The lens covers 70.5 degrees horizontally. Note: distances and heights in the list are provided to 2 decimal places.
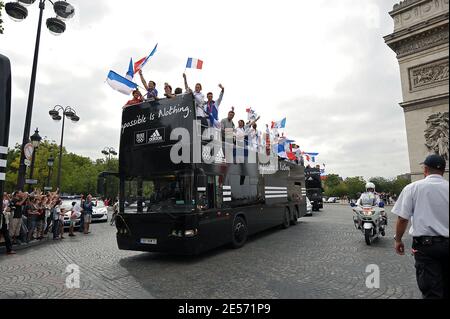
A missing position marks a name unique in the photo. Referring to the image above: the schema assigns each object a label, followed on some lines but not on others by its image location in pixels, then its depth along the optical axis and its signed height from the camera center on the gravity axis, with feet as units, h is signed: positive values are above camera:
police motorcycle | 29.45 -1.88
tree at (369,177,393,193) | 312.79 +13.55
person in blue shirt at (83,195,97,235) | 46.88 -1.83
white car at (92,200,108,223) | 64.44 -2.50
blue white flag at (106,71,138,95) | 28.25 +10.49
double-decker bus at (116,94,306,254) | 23.40 +1.18
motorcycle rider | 31.54 -0.01
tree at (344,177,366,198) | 330.40 +14.02
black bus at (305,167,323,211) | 88.89 +3.01
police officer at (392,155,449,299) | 10.00 -0.87
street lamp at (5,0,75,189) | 30.53 +18.78
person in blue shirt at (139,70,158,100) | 27.53 +9.65
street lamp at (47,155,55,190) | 61.96 +7.97
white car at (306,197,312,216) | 68.64 -2.12
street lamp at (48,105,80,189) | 55.98 +15.97
